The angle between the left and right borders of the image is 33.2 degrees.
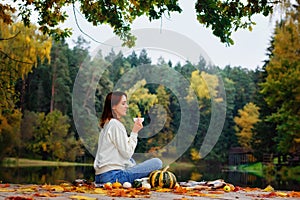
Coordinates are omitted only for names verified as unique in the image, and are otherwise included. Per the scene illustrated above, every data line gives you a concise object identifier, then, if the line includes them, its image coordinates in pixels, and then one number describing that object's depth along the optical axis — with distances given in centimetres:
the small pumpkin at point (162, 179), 499
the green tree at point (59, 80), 3394
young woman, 504
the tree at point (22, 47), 2086
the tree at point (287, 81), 1944
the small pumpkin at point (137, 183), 508
